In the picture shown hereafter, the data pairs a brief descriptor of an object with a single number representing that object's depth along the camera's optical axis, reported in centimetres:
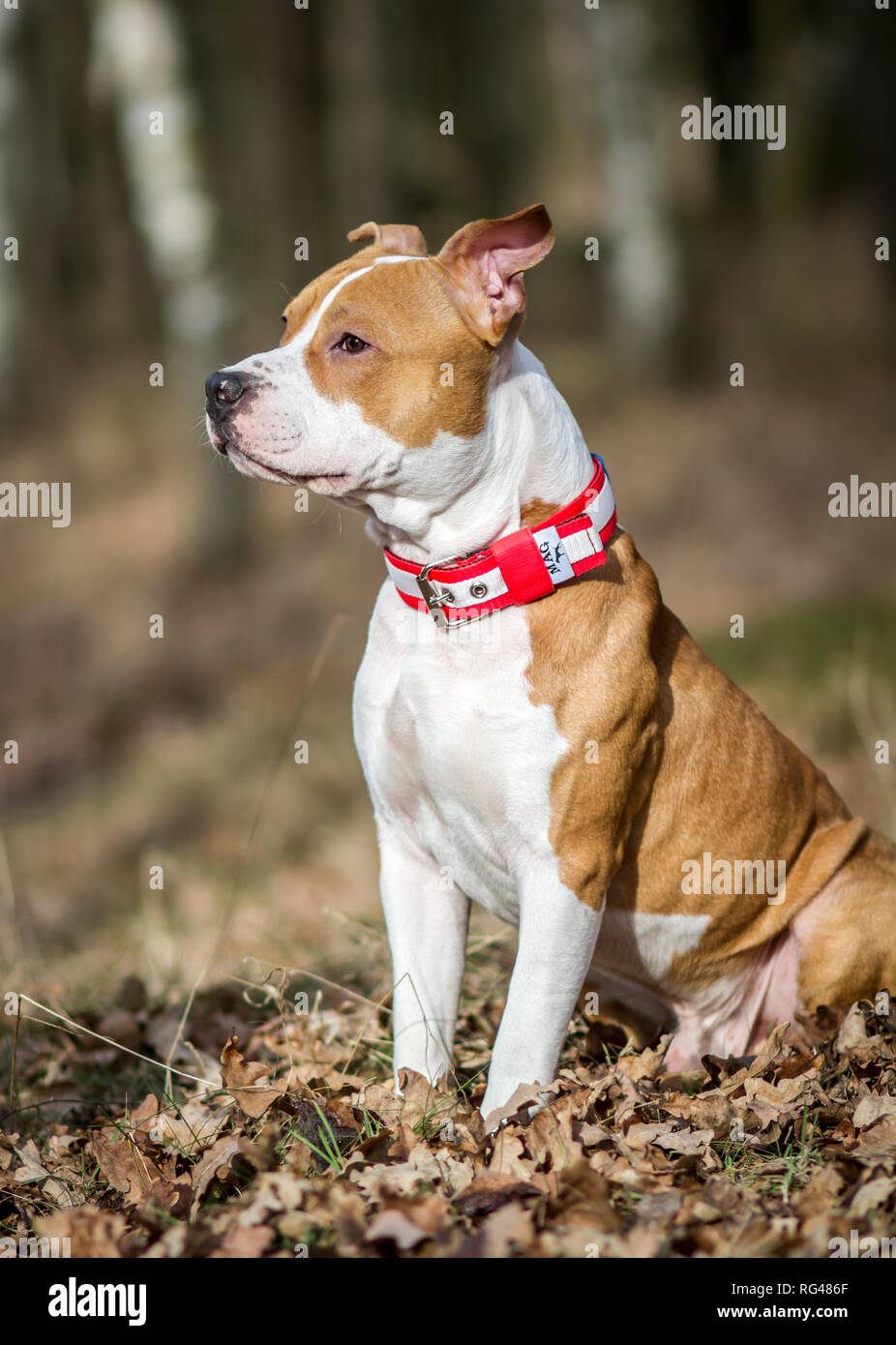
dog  309
